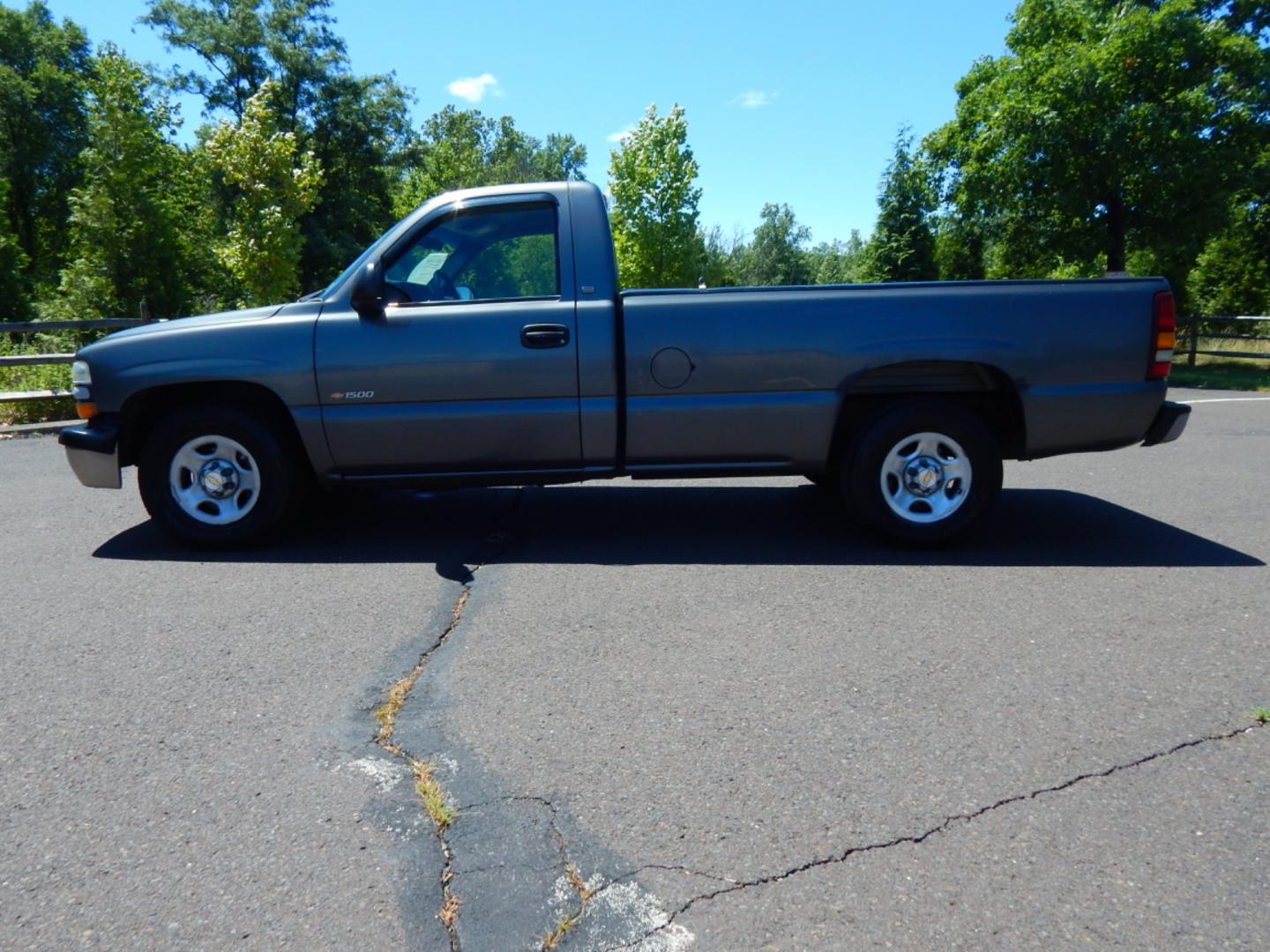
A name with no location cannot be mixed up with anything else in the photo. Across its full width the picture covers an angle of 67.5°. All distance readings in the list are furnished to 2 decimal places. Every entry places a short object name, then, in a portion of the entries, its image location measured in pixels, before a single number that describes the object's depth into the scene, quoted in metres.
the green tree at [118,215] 20.47
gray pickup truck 5.24
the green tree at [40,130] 40.22
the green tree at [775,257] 79.25
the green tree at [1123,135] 20.94
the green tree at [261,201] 21.03
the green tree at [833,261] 82.32
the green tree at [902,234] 40.78
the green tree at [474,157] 51.53
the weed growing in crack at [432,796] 2.69
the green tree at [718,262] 42.53
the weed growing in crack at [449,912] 2.26
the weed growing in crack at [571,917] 2.19
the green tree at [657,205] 29.12
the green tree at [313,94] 39.69
